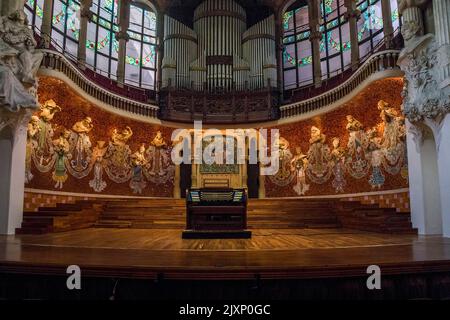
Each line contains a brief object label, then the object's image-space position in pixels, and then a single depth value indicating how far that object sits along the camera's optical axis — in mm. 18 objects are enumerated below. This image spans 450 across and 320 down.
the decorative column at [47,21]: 10571
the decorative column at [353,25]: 12523
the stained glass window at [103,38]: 13719
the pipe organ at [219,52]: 14992
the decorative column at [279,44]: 15356
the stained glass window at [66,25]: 12098
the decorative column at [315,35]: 14156
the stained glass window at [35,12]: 10859
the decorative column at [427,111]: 7184
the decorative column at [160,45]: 15213
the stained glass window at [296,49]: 15178
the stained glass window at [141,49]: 15055
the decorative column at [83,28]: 12320
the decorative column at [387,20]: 10925
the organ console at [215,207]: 7387
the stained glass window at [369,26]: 12305
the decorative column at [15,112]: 7684
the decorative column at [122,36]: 13992
